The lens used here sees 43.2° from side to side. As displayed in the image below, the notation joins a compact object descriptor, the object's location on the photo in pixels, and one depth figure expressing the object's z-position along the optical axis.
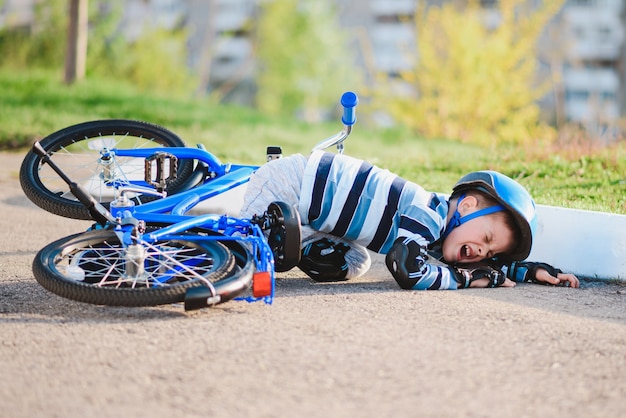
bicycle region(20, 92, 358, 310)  3.21
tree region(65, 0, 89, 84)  12.63
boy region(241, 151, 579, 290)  3.88
